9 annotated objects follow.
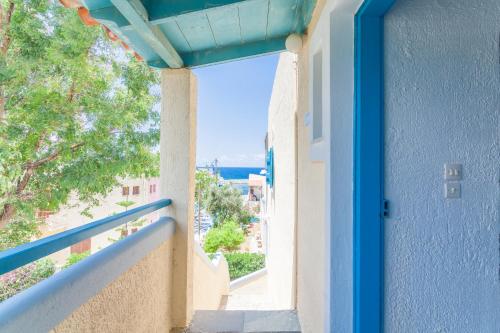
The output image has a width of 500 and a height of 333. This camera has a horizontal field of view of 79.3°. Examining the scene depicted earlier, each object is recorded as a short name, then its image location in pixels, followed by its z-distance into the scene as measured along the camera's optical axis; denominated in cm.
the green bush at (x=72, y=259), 695
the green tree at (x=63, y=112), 598
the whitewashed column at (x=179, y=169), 279
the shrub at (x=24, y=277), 559
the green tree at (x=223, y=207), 1980
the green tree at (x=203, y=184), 1798
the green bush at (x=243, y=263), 1163
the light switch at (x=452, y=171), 162
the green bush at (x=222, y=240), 1420
